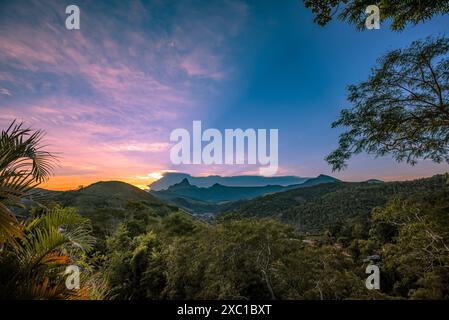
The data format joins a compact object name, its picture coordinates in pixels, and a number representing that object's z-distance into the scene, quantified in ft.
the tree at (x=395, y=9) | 13.34
